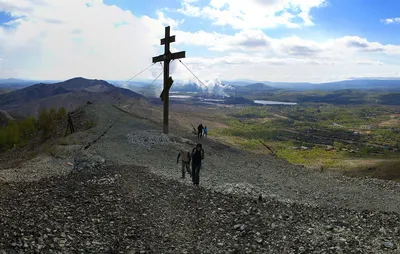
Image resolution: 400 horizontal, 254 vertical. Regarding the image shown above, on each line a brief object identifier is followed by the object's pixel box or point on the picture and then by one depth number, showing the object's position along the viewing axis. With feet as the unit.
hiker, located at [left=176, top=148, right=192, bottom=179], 48.70
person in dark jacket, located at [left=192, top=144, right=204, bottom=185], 44.93
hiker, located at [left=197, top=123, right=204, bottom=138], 97.55
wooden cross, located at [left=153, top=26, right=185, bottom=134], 75.41
